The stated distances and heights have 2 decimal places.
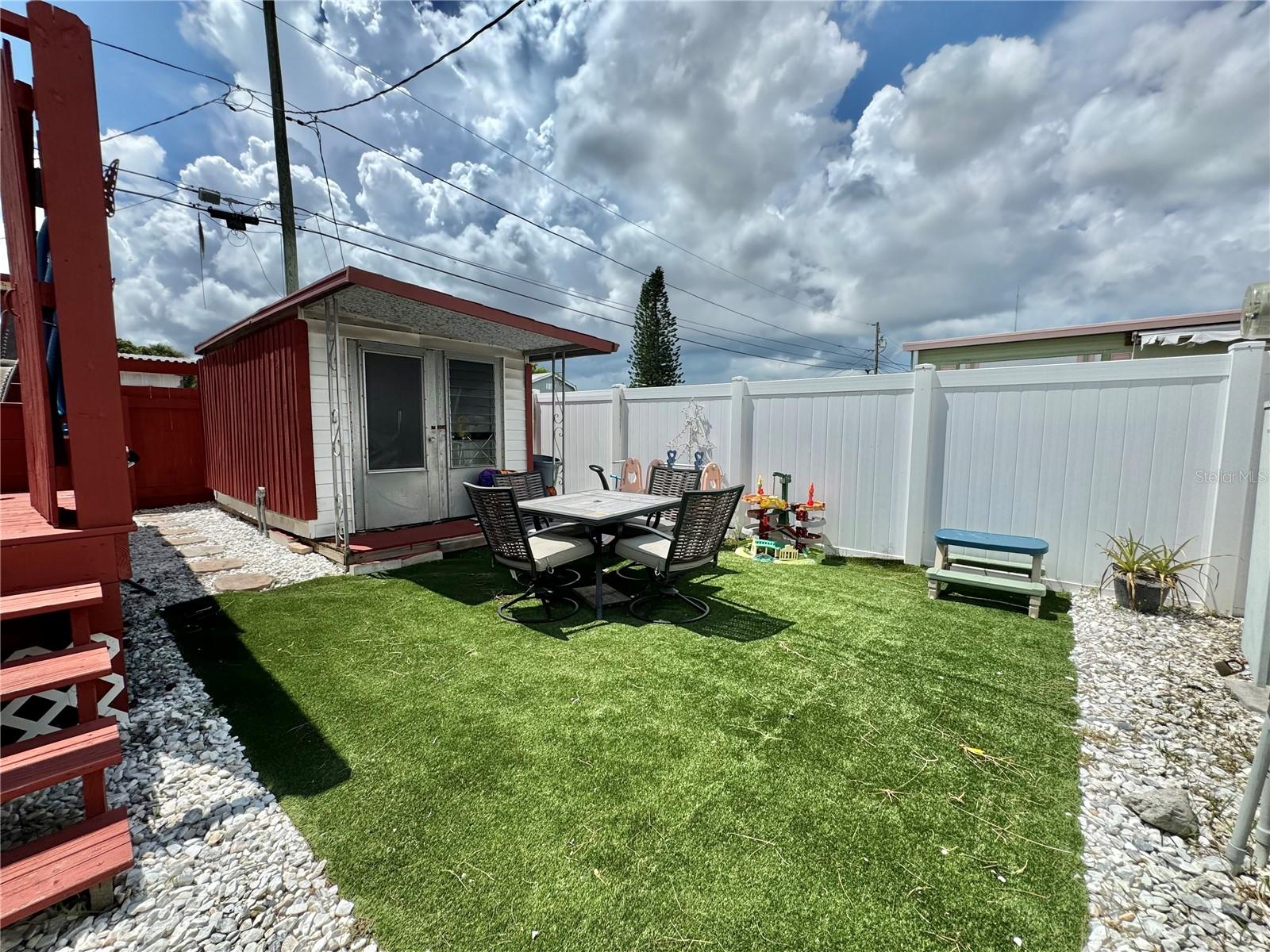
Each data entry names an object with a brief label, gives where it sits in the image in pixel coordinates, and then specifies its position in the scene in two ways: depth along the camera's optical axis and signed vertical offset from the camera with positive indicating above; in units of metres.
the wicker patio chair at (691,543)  3.45 -0.78
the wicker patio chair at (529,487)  5.18 -0.58
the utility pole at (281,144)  8.06 +4.85
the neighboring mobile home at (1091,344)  7.31 +1.87
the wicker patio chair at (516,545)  3.44 -0.86
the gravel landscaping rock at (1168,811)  1.71 -1.31
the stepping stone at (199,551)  5.46 -1.36
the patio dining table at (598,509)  3.70 -0.59
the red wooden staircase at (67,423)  1.66 +0.04
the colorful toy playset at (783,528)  5.52 -1.00
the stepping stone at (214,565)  4.89 -1.36
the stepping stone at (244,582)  4.39 -1.38
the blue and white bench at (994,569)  3.86 -1.09
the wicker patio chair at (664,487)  5.08 -0.53
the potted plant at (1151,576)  3.70 -1.00
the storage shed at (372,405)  5.22 +0.39
